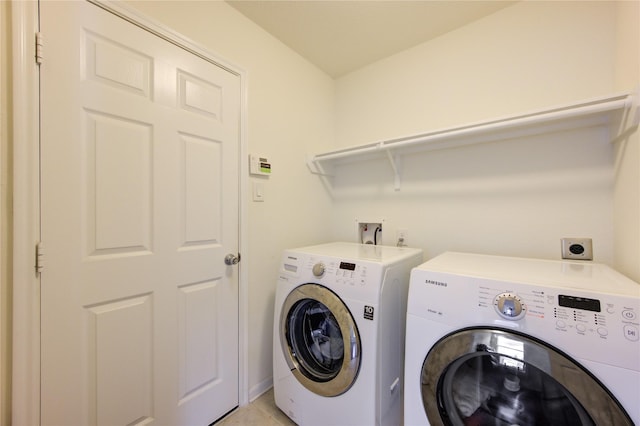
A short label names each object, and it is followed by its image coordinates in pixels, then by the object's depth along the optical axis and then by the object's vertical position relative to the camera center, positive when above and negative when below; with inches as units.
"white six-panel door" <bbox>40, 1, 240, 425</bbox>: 36.5 -2.3
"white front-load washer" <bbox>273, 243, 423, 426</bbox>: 43.3 -24.0
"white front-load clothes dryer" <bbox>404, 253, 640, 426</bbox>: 25.9 -15.6
